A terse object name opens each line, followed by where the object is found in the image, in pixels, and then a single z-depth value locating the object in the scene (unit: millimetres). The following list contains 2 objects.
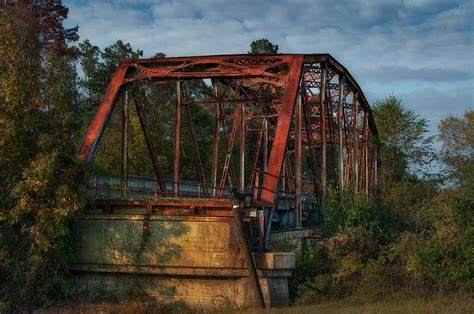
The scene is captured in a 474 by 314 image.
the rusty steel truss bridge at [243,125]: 16797
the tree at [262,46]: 61003
